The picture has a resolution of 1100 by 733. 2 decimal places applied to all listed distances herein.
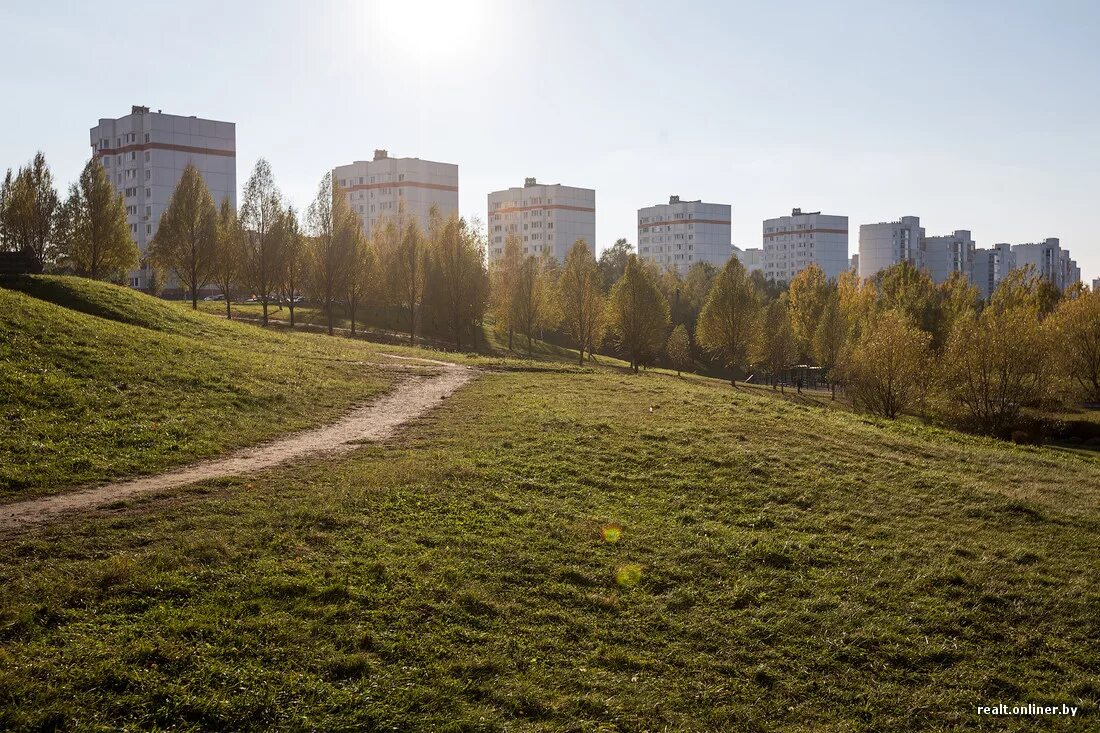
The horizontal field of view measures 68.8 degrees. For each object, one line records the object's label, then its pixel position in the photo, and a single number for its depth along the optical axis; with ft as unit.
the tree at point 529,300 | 203.10
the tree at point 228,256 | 191.72
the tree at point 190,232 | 182.50
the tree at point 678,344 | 223.30
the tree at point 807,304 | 247.70
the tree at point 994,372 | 123.75
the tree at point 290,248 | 185.98
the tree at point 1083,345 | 176.55
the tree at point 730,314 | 206.39
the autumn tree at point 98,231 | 174.19
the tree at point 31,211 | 179.42
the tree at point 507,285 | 207.31
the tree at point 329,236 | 180.96
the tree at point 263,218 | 183.42
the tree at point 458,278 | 188.65
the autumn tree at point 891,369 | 126.41
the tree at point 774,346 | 209.77
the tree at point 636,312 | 189.47
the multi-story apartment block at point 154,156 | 327.47
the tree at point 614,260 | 364.58
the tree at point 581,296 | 199.00
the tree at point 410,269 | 193.57
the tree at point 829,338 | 219.20
